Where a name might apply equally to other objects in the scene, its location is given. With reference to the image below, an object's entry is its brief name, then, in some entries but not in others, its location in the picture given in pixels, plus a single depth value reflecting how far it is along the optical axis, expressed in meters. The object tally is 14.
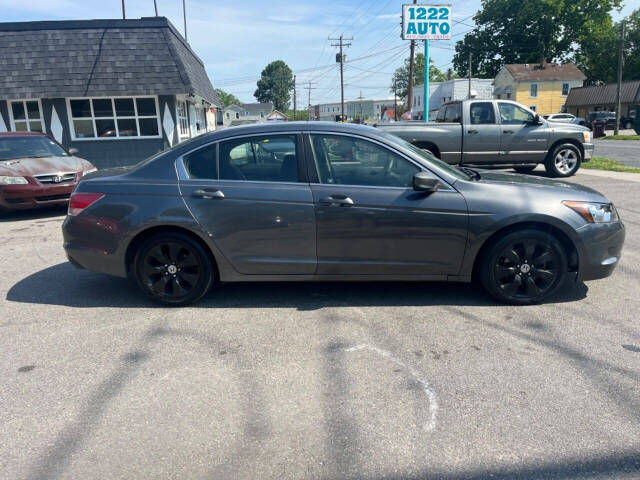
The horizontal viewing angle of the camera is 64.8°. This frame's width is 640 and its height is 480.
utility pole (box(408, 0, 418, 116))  31.59
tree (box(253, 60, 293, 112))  146.12
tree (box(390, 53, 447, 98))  105.91
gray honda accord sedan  4.34
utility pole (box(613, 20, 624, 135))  39.00
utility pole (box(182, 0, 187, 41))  37.38
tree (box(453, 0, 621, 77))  66.50
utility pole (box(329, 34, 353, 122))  59.38
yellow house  63.38
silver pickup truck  12.18
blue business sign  22.88
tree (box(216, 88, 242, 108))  164.32
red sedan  8.87
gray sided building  16.55
